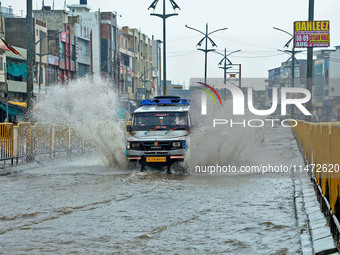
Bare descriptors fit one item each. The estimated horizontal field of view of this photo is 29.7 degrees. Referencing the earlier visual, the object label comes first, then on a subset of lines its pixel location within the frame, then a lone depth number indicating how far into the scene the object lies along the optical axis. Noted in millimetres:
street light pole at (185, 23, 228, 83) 52650
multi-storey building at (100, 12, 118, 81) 86062
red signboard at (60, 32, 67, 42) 70194
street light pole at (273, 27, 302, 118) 56938
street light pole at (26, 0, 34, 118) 21188
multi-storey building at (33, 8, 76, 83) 69375
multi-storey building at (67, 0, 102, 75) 84688
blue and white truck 17812
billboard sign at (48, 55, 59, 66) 66794
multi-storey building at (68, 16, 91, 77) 76750
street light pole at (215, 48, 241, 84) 68731
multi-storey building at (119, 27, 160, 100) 92688
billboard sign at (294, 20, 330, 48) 30125
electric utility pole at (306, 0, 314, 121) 29406
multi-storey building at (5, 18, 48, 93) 64812
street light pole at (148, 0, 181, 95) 35000
